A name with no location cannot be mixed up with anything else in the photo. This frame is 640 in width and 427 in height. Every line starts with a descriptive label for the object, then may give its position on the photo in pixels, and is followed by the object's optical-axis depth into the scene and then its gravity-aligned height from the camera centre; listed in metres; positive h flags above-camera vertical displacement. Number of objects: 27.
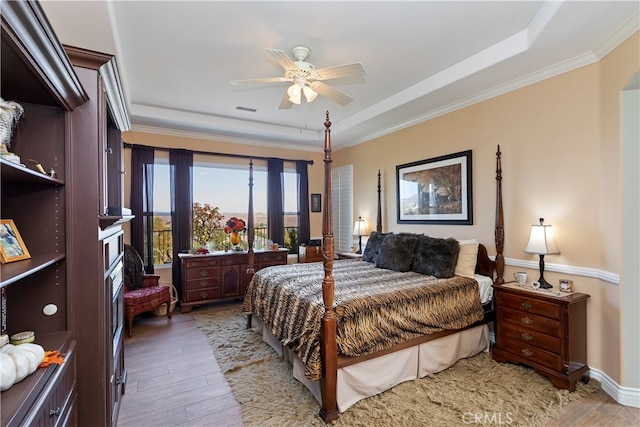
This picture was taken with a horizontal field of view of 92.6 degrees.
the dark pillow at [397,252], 3.54 -0.46
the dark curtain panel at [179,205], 4.78 +0.16
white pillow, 3.24 -0.51
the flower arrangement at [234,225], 5.03 -0.18
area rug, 2.12 -1.42
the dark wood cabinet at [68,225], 1.35 -0.04
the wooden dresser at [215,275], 4.47 -0.92
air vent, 4.35 +1.51
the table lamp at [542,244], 2.69 -0.29
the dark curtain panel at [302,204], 5.86 +0.19
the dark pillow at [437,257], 3.20 -0.48
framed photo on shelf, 1.23 -0.11
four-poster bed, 2.22 -0.90
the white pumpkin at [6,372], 0.99 -0.51
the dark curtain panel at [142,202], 4.50 +0.20
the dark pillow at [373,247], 4.16 -0.46
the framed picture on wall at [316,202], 6.10 +0.24
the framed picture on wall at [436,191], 3.70 +0.29
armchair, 3.66 -0.97
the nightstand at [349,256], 4.78 -0.68
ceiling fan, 2.37 +1.13
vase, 5.04 -0.41
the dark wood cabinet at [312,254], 5.50 -0.72
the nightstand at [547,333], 2.44 -1.03
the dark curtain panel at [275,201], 5.55 +0.24
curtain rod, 4.51 +1.03
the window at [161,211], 4.79 +0.07
